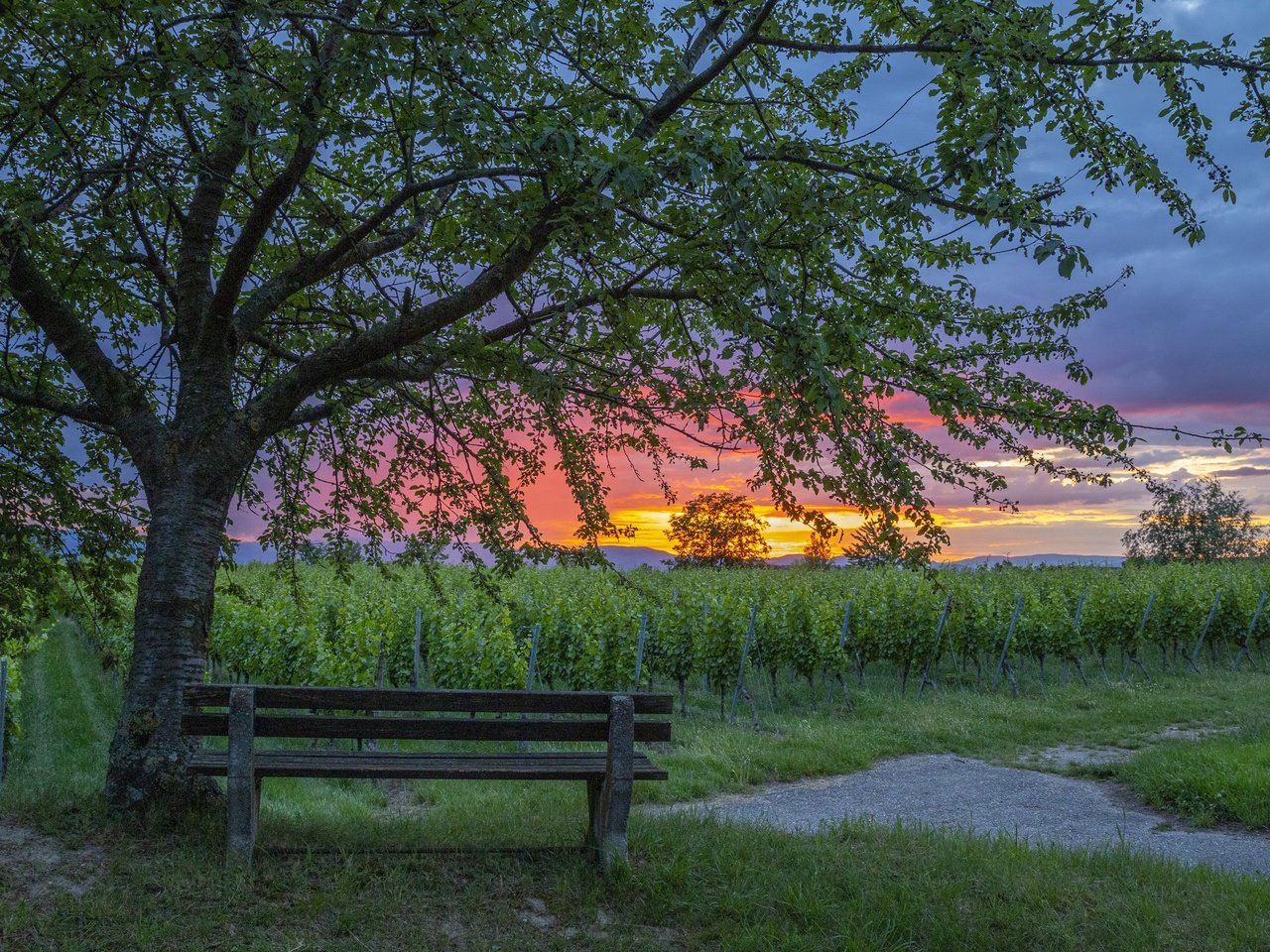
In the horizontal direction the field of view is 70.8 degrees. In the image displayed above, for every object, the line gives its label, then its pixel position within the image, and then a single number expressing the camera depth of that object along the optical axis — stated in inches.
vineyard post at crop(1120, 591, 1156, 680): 759.1
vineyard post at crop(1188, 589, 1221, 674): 810.2
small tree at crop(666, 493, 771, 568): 2043.6
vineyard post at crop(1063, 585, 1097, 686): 712.2
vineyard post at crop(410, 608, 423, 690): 493.4
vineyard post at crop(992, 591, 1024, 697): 683.4
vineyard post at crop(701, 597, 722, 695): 583.0
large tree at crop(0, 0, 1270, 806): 173.6
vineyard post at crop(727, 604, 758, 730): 549.3
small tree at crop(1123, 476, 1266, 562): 2178.9
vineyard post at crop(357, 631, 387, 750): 521.7
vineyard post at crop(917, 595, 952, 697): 648.4
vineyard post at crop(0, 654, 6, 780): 364.4
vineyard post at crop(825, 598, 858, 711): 587.5
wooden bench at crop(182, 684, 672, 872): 195.8
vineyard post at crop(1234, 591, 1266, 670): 847.7
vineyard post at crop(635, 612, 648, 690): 509.7
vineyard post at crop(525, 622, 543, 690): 473.6
